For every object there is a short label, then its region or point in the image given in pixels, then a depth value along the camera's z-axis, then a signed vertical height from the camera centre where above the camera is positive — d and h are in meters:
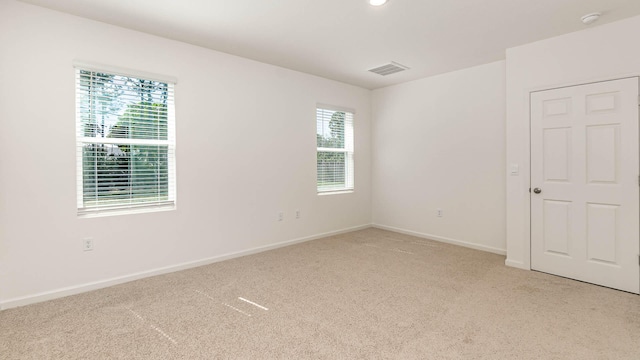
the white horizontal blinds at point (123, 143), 2.88 +0.36
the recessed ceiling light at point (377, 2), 2.52 +1.42
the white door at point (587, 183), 2.78 -0.07
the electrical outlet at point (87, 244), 2.86 -0.59
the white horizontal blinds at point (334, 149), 4.92 +0.47
